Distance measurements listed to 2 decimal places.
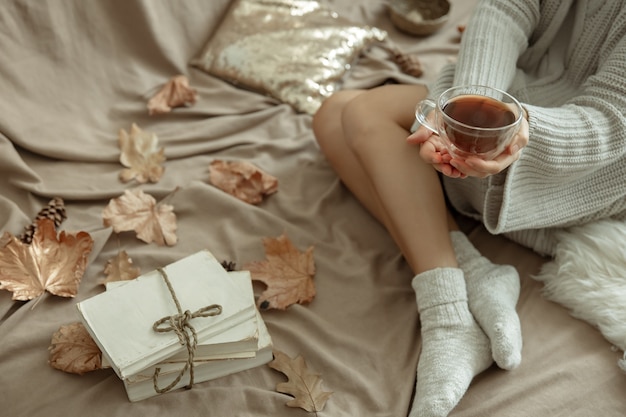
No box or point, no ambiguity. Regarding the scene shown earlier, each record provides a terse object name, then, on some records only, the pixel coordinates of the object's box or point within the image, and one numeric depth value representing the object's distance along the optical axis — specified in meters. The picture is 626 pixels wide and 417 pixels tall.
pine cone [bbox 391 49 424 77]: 1.76
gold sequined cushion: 1.67
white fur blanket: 1.13
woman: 1.09
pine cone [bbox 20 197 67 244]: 1.25
